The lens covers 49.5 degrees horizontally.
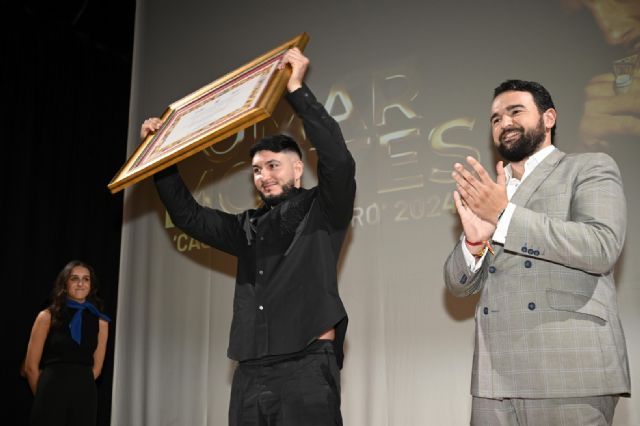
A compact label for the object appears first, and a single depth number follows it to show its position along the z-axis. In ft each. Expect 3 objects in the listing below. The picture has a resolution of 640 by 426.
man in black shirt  7.45
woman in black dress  13.83
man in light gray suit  5.98
